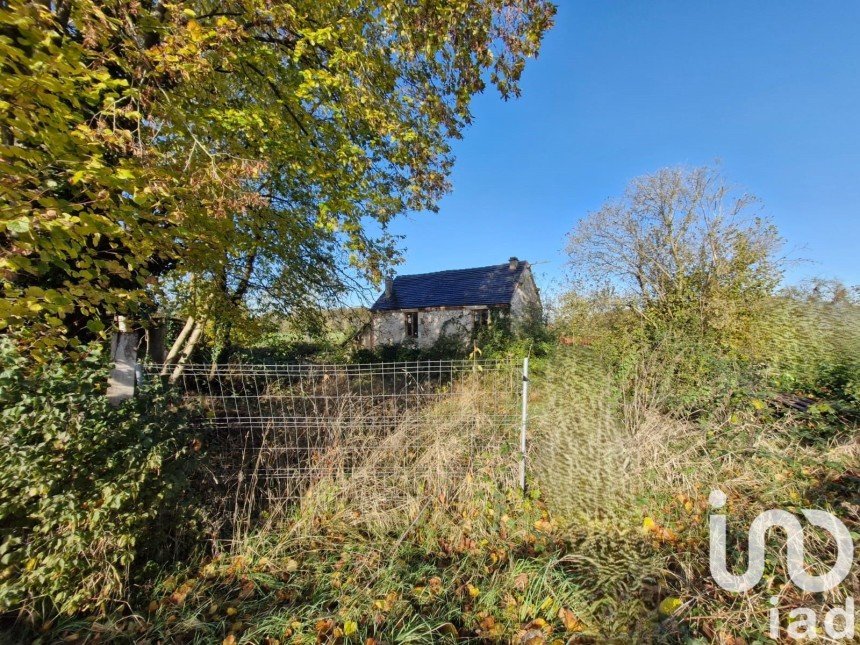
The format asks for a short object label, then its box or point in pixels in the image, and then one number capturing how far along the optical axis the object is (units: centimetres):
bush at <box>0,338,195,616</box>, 203
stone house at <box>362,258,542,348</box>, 1876
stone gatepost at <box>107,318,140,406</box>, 278
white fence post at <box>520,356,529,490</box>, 361
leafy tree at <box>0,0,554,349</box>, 212
